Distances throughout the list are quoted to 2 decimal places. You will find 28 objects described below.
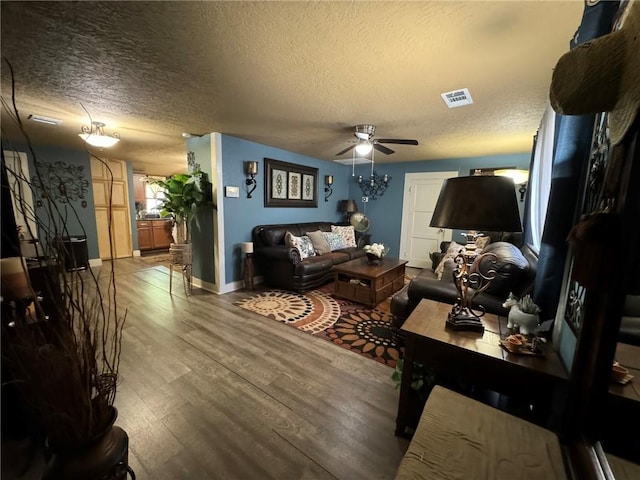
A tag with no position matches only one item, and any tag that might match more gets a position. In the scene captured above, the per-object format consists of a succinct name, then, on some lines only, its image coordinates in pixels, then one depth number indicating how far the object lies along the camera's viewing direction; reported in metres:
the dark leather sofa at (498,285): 1.77
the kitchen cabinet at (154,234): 6.51
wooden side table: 1.07
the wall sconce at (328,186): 5.55
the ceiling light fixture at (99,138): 2.89
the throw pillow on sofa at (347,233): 5.13
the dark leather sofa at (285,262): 3.74
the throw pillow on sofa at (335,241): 4.77
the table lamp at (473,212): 1.14
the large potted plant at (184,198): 3.46
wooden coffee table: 3.27
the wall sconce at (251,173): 3.80
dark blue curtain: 1.09
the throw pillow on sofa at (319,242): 4.40
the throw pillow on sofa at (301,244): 3.98
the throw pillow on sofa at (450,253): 3.16
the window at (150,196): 7.71
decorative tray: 1.15
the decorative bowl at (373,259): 3.68
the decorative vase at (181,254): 3.63
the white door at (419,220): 5.27
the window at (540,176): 2.22
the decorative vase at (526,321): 1.23
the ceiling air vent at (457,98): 2.11
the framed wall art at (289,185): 4.32
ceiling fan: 2.95
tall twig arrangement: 0.84
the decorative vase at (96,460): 0.90
